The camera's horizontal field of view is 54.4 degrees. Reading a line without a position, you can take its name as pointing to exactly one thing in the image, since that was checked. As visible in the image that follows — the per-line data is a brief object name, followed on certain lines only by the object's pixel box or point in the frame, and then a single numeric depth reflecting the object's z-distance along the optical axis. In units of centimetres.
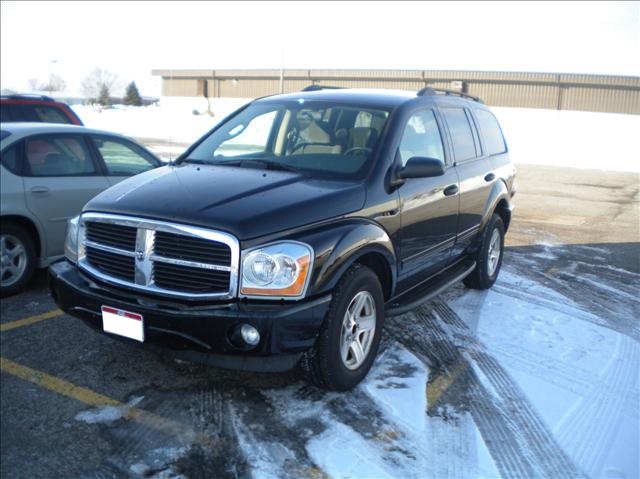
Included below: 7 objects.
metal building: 3400
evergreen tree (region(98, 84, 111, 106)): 7769
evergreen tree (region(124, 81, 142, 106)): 8444
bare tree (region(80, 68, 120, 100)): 10081
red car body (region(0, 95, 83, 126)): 877
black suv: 343
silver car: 575
